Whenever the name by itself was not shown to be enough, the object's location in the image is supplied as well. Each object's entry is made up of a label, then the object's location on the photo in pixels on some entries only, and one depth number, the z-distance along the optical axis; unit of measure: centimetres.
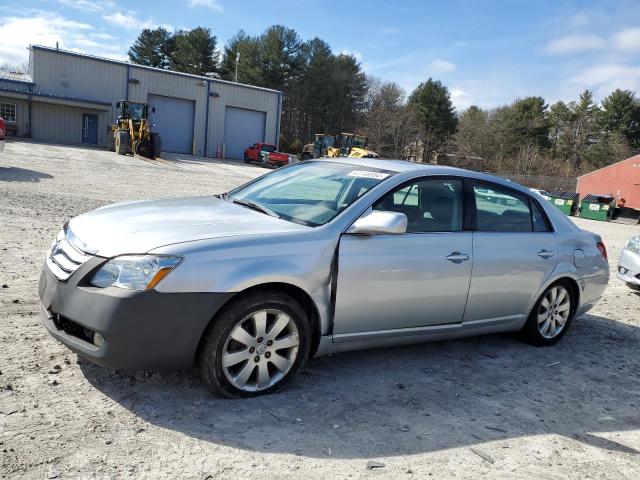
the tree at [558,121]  6462
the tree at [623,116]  5978
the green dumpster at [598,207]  2756
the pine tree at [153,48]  6619
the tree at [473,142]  6266
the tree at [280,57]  6003
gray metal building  3372
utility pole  5612
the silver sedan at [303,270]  315
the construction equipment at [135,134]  2823
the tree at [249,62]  5909
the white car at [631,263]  769
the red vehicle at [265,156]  3750
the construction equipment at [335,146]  3859
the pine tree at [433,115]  6612
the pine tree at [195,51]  6341
